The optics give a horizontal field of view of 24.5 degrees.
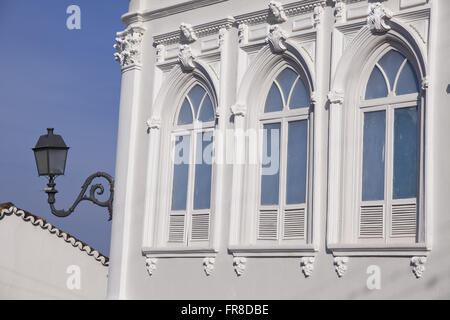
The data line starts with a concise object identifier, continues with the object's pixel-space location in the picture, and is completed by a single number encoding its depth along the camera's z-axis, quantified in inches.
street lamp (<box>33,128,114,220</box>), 649.6
